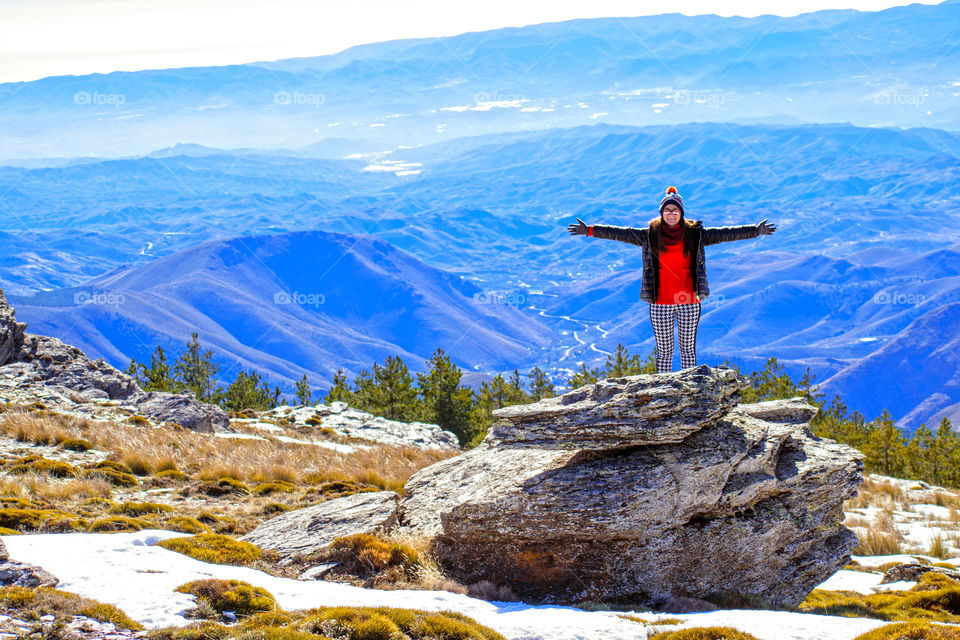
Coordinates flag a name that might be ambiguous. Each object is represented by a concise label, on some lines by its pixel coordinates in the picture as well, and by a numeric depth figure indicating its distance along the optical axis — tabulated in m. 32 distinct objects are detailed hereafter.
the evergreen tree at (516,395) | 67.50
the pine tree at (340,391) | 64.59
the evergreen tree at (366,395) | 58.09
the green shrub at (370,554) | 13.15
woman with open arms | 14.38
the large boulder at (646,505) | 12.50
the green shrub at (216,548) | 12.65
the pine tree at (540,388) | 75.00
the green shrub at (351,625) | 9.23
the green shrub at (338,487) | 19.91
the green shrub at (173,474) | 19.52
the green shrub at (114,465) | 19.14
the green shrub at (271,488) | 19.25
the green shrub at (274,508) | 17.61
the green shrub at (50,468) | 18.25
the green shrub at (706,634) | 9.80
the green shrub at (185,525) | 14.34
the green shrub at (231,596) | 10.00
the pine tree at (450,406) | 55.44
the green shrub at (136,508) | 15.50
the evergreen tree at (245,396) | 63.28
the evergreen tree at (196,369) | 72.43
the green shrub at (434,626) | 9.56
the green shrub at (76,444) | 21.28
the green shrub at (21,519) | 13.20
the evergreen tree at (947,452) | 41.88
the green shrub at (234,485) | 19.09
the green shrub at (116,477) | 18.36
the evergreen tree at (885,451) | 42.91
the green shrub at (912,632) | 9.55
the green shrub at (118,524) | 13.45
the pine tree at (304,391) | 71.57
